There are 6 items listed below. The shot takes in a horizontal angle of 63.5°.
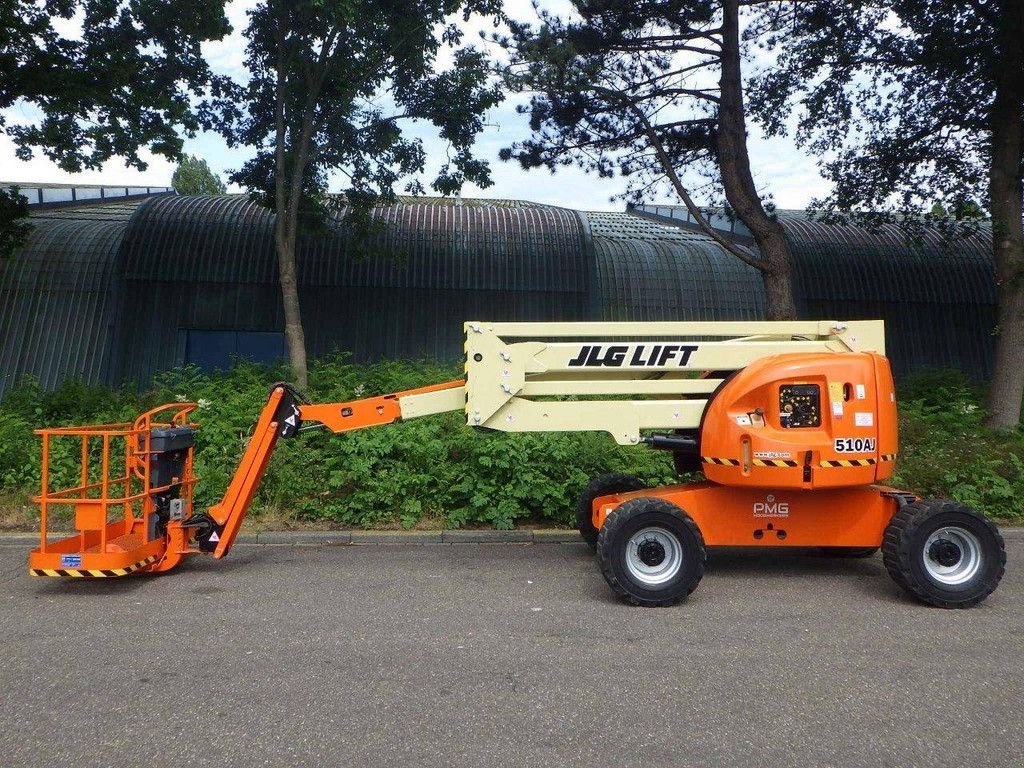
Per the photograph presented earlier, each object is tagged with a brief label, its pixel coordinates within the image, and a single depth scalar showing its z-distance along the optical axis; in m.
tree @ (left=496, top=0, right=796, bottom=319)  13.27
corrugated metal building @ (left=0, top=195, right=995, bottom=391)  15.62
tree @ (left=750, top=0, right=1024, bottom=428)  12.31
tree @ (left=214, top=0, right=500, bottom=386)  12.70
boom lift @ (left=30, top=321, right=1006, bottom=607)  6.28
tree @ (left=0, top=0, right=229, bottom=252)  12.55
